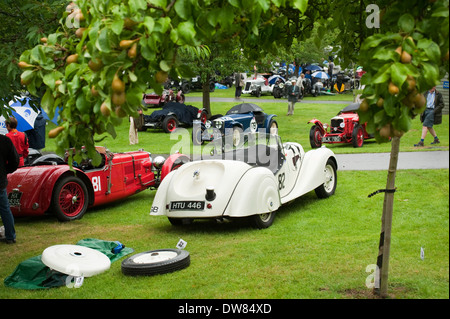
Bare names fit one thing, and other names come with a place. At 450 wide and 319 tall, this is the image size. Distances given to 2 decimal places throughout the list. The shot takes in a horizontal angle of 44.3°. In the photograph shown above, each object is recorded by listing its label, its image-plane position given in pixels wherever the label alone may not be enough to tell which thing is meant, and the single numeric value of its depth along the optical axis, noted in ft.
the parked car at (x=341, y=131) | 58.74
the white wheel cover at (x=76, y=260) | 21.27
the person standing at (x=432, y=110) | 50.96
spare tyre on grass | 21.83
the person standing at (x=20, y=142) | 39.68
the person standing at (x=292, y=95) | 96.46
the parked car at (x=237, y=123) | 66.44
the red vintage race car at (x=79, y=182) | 31.73
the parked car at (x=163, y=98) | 109.09
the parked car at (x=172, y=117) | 81.71
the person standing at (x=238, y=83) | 124.31
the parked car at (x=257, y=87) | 140.05
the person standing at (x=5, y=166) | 27.12
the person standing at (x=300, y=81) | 100.38
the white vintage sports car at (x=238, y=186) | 27.04
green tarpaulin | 21.25
